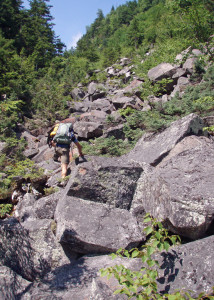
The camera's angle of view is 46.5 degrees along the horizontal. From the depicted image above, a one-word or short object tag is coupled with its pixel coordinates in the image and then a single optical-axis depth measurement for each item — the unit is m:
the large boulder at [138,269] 2.21
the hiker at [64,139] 6.81
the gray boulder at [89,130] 10.53
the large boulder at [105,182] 4.05
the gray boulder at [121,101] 13.08
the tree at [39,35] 31.53
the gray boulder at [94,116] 12.69
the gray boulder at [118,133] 9.38
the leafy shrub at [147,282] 1.90
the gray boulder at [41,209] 4.52
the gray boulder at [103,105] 14.90
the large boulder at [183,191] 2.94
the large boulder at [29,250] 3.24
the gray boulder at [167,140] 4.82
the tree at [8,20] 30.06
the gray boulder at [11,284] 2.61
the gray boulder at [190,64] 12.60
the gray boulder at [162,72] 13.50
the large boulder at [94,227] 3.37
